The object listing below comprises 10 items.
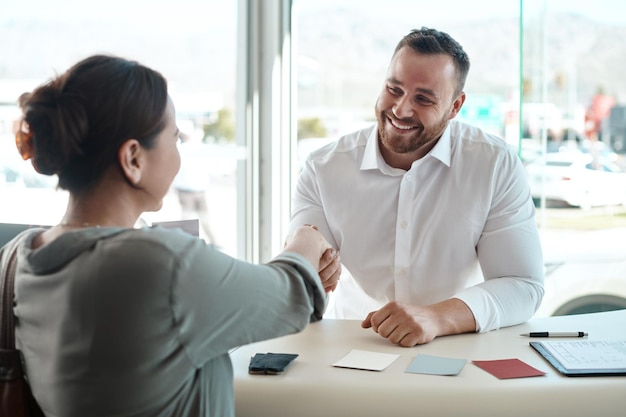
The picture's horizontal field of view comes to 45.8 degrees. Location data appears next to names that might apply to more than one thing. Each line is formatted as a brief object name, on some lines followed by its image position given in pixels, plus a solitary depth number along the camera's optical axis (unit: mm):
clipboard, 1712
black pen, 2031
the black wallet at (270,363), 1726
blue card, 1718
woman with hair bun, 1142
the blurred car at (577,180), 3906
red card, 1700
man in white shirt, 2490
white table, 1616
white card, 1755
